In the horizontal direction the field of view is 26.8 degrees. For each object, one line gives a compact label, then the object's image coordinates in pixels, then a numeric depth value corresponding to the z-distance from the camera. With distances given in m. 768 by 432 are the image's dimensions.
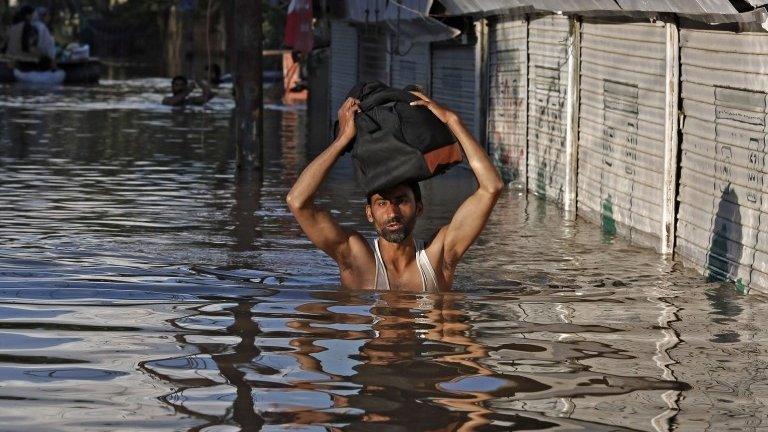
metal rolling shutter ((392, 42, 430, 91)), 21.45
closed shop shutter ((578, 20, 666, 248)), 11.73
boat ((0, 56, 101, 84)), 42.22
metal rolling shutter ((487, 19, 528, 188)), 17.27
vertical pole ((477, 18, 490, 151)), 18.83
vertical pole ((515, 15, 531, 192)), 16.94
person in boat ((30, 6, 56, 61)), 43.47
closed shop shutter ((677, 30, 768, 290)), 9.21
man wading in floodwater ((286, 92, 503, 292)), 7.78
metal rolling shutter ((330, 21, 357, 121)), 28.08
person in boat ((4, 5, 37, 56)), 43.94
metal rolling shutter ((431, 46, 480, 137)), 19.36
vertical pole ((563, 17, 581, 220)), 14.63
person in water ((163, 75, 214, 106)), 31.48
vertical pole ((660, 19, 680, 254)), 11.15
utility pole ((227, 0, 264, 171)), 16.42
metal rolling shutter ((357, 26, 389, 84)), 25.03
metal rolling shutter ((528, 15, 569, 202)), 15.23
